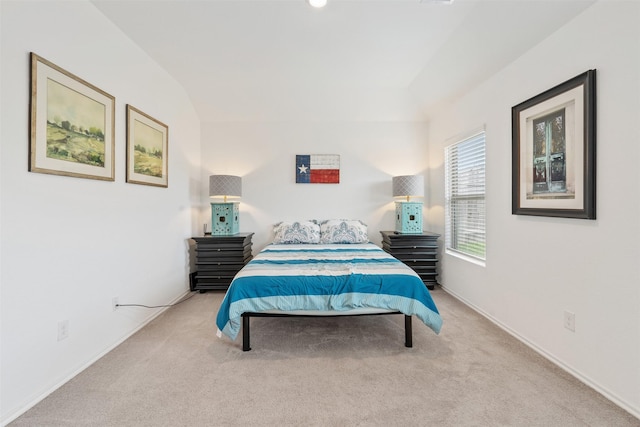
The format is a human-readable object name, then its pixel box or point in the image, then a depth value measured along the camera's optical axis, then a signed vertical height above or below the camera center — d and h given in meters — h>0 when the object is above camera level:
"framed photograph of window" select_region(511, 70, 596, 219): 1.75 +0.48
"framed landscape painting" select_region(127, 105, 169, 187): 2.55 +0.65
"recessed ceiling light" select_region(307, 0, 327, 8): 2.15 +1.69
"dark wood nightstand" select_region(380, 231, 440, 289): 3.67 -0.52
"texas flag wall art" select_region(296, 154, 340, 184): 4.22 +0.69
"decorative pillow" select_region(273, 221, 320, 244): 3.77 -0.28
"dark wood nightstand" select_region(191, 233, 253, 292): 3.61 -0.63
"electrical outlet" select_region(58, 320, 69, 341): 1.82 -0.80
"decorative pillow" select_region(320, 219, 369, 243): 3.74 -0.26
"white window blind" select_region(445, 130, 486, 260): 3.04 +0.22
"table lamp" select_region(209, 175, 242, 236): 3.77 +0.08
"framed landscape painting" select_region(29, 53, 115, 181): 1.68 +0.61
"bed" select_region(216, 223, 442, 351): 2.13 -0.66
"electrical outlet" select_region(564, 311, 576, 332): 1.87 -0.74
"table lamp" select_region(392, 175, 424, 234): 3.84 +0.11
